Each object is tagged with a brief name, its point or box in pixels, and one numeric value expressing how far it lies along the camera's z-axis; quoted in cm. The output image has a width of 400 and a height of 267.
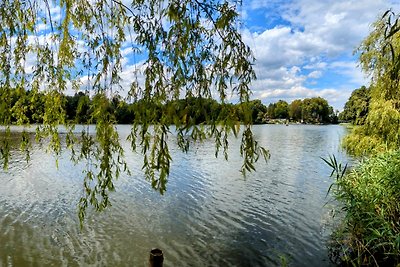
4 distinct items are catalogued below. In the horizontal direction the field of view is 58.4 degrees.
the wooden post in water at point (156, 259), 383
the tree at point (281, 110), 10911
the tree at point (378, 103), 1048
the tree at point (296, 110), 11382
